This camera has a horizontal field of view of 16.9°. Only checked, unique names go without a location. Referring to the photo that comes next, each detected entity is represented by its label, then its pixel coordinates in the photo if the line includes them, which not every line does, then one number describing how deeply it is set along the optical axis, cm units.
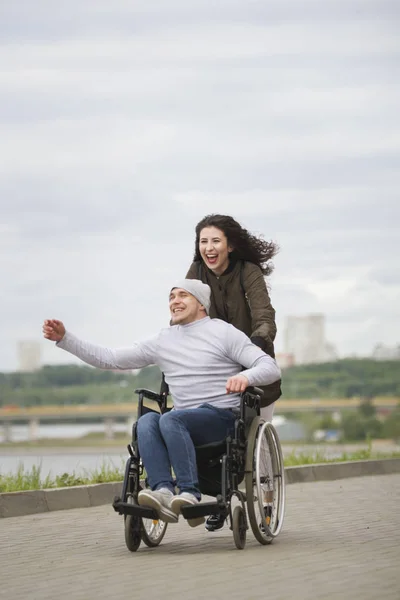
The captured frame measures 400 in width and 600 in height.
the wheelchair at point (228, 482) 696
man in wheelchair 708
